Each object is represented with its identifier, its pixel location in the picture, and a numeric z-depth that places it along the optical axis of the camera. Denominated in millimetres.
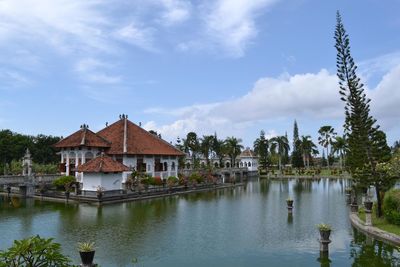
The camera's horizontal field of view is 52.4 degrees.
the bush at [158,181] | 42575
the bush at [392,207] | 19891
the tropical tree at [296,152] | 94388
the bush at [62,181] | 36906
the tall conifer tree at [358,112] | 23047
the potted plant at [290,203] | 27928
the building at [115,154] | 36094
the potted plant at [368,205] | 20072
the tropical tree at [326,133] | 87250
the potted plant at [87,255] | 11891
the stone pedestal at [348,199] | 32469
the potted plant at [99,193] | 33062
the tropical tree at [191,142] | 83062
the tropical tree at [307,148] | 95438
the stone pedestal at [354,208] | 25769
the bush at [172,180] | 44469
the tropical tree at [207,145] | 85106
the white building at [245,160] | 90950
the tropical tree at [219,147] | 86406
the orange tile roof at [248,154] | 91438
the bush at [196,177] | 49794
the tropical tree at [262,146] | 94375
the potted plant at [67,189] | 34688
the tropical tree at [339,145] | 72938
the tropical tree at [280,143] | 95812
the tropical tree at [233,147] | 87062
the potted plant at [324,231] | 16342
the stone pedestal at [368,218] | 20438
